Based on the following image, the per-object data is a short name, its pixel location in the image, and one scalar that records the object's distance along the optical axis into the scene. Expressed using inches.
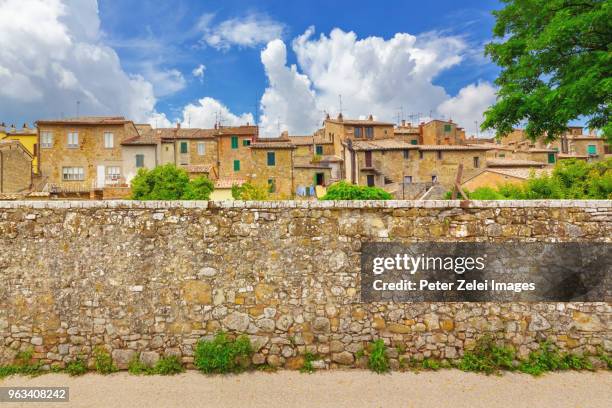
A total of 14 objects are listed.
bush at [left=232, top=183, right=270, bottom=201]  1196.5
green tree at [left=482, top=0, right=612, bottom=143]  354.8
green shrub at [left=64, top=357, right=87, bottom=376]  231.8
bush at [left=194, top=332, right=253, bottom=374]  230.4
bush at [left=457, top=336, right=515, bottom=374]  232.8
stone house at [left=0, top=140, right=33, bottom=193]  1293.1
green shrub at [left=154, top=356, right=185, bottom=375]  231.8
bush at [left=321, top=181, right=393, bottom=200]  938.7
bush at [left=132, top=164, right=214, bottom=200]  1088.8
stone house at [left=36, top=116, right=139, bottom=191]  1443.2
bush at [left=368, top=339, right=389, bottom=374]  232.8
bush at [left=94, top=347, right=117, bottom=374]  233.0
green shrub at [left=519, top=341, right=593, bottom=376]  232.2
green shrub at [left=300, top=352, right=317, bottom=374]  235.0
